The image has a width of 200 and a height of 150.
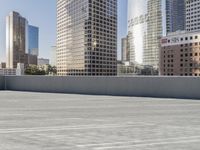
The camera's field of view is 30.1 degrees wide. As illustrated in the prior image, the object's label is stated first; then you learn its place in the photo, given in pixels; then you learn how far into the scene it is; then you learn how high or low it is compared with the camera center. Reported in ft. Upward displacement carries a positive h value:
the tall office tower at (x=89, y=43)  569.23 +50.72
